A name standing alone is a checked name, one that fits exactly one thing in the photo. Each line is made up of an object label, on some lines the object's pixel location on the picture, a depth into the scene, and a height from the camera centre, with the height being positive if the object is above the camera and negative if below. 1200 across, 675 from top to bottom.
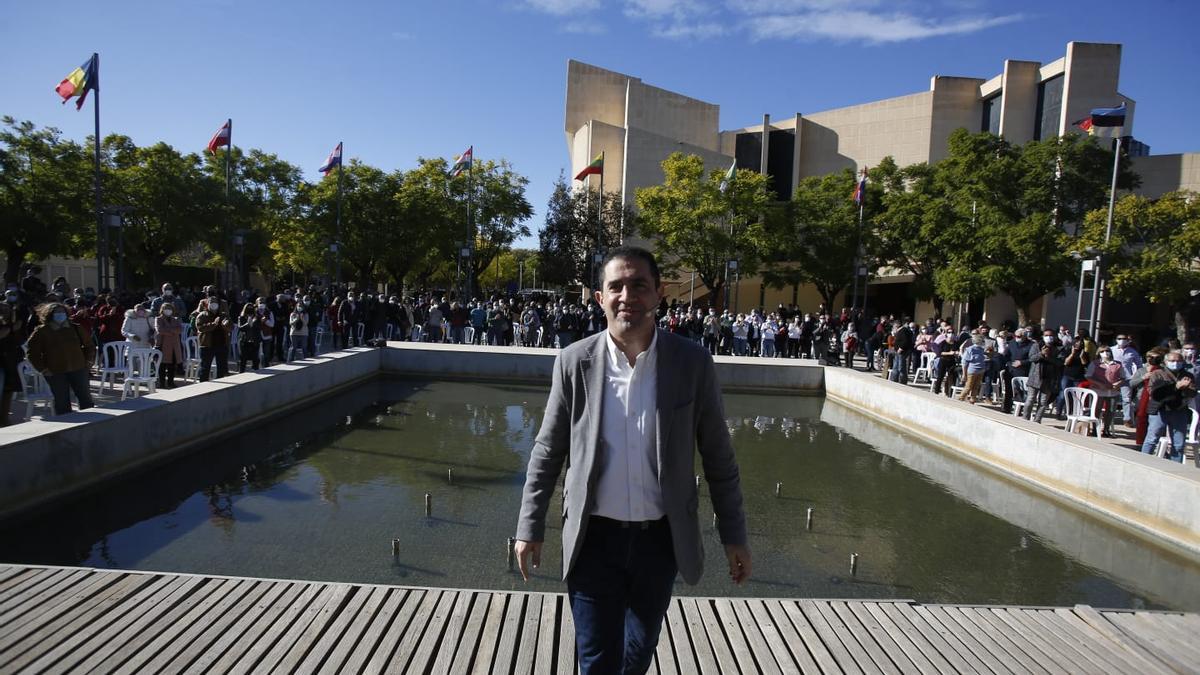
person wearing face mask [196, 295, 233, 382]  12.30 -1.05
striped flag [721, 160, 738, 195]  34.28 +6.10
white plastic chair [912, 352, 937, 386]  17.42 -1.42
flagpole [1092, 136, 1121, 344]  16.31 +1.15
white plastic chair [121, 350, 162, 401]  10.96 -1.63
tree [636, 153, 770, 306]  35.91 +4.31
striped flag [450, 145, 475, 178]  34.56 +6.34
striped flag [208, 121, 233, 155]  25.83 +5.20
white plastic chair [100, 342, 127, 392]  11.37 -1.58
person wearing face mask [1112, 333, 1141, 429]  13.10 -0.74
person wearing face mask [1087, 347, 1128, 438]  12.25 -1.10
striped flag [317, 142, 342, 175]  31.83 +5.58
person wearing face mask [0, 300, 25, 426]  8.06 -1.07
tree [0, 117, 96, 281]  30.28 +3.29
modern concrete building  34.41 +11.45
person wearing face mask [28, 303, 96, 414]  8.44 -1.03
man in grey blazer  2.56 -0.66
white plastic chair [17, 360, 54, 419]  9.40 -1.76
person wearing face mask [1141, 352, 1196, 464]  9.45 -1.14
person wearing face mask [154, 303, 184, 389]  11.90 -1.11
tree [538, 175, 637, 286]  40.44 +3.75
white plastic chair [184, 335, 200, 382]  13.47 -1.78
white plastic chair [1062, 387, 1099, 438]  11.55 -1.52
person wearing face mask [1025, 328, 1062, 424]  12.95 -1.08
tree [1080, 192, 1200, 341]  23.02 +2.53
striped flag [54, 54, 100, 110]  19.34 +5.22
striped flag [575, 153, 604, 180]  37.21 +6.80
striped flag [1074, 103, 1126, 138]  15.59 +4.49
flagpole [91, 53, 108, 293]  19.78 +1.61
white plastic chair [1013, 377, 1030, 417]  13.70 -1.65
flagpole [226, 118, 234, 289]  31.52 +1.60
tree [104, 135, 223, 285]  33.94 +3.76
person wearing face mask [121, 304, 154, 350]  11.82 -0.94
